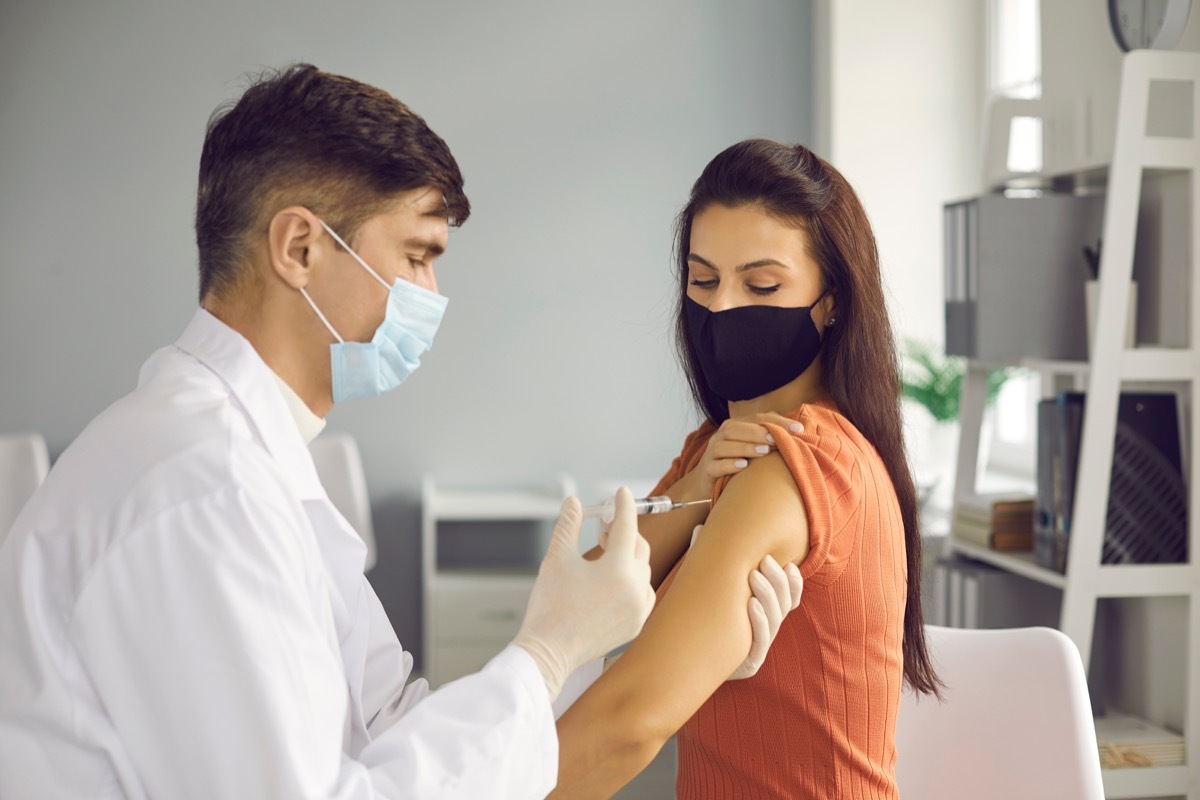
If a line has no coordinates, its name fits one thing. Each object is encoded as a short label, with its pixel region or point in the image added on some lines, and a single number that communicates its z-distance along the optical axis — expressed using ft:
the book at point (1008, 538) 8.71
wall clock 7.52
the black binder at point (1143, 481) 7.52
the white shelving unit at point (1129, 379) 7.23
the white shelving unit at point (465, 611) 12.23
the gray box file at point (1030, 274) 8.29
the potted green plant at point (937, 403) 12.27
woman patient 3.75
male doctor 2.67
